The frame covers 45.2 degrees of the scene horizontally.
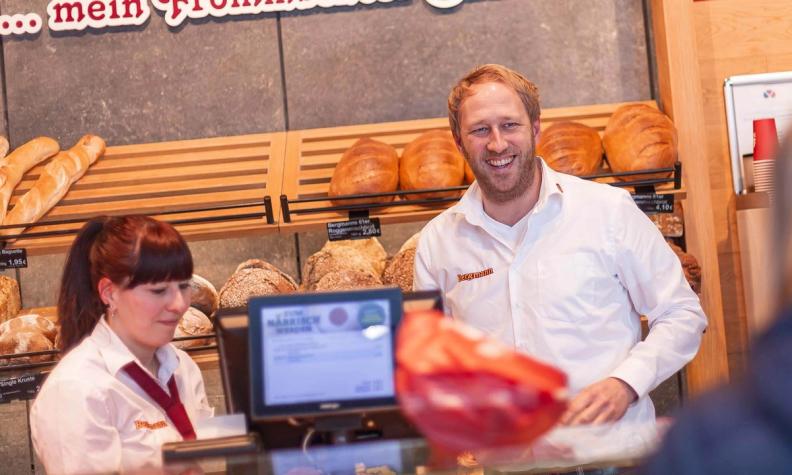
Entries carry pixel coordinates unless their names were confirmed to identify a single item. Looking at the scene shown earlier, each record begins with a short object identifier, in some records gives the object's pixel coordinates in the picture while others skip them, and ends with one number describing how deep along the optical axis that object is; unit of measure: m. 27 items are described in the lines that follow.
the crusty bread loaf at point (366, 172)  2.95
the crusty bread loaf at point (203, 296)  3.10
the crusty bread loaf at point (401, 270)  3.02
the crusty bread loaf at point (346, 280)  2.98
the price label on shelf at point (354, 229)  2.88
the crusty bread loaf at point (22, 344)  2.87
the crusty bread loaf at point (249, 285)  3.02
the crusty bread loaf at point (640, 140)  2.96
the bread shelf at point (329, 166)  2.97
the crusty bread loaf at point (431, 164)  2.98
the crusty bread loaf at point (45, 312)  3.11
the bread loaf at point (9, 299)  3.17
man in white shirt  2.23
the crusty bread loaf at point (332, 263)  3.06
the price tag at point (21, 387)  2.76
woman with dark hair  1.80
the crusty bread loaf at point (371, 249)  3.20
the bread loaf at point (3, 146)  3.33
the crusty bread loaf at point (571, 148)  3.02
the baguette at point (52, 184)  3.00
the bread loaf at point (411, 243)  3.12
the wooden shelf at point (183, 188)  2.95
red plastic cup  3.14
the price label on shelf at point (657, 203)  2.86
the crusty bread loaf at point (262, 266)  3.14
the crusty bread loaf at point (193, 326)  2.92
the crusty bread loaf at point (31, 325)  2.93
